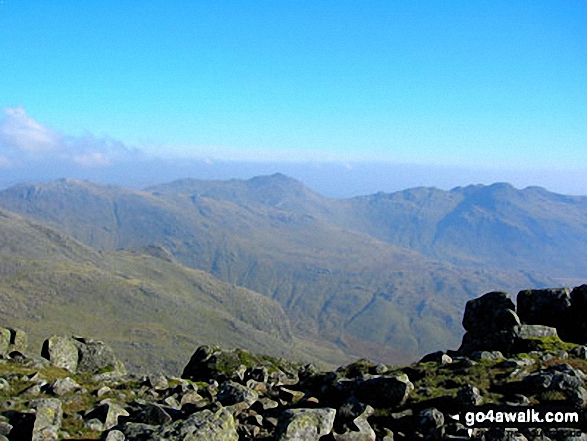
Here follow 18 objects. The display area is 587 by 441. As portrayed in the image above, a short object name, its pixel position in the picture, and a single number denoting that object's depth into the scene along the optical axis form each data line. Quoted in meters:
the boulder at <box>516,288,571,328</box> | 42.22
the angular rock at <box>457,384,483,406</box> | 21.59
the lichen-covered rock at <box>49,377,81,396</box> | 28.76
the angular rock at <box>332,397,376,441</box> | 19.96
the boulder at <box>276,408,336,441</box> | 19.22
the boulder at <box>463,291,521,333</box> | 40.50
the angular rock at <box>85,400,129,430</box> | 23.05
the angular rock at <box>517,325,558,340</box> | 35.91
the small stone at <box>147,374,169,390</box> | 34.20
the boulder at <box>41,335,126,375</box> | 45.81
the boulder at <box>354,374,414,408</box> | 23.72
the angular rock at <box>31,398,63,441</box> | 20.34
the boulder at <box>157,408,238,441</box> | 18.11
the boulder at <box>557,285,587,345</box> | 40.00
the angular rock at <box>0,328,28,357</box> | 47.19
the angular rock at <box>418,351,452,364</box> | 32.39
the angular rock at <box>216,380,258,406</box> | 25.78
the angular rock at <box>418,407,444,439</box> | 19.81
